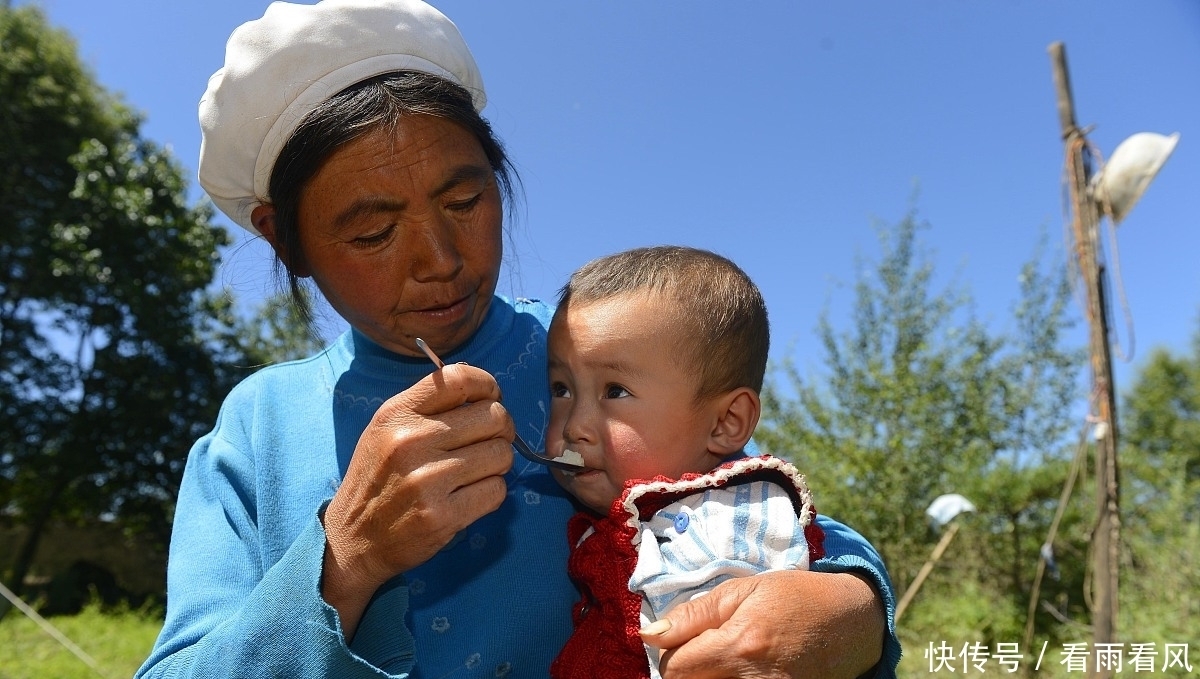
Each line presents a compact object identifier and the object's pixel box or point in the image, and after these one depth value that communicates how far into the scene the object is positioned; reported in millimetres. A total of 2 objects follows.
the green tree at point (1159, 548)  5617
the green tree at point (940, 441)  7672
